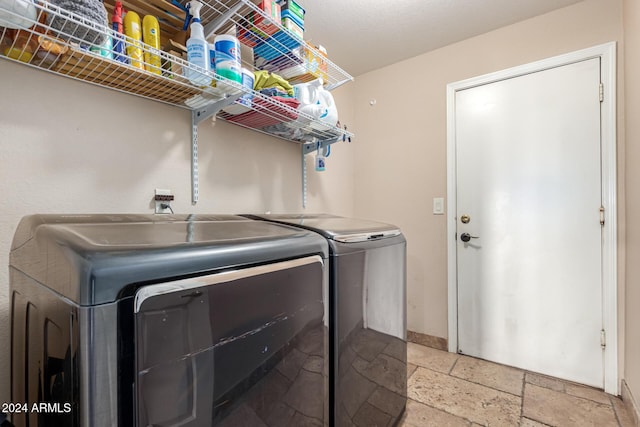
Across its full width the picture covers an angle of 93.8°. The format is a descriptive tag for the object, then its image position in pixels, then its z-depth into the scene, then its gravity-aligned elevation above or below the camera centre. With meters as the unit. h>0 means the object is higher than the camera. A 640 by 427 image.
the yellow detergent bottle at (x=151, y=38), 1.11 +0.65
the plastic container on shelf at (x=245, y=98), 1.29 +0.51
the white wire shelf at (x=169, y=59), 0.88 +0.52
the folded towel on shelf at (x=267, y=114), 1.42 +0.50
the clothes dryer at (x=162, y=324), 0.53 -0.24
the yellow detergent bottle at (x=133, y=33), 1.05 +0.64
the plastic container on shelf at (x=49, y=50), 0.91 +0.52
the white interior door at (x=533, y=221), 1.84 -0.08
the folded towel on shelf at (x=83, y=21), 0.82 +0.54
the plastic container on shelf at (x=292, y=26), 1.42 +0.89
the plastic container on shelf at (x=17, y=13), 0.74 +0.52
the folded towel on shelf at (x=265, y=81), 1.46 +0.64
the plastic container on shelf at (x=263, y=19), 1.32 +0.87
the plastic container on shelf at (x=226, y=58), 1.21 +0.63
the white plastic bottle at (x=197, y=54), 1.13 +0.60
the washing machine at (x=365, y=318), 1.11 -0.46
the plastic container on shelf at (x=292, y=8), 1.43 +0.99
